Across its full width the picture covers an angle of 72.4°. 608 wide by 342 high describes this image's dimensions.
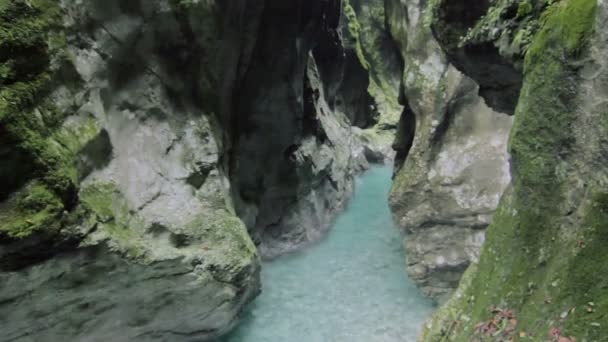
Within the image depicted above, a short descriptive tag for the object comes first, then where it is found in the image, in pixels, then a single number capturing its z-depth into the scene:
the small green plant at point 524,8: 5.13
